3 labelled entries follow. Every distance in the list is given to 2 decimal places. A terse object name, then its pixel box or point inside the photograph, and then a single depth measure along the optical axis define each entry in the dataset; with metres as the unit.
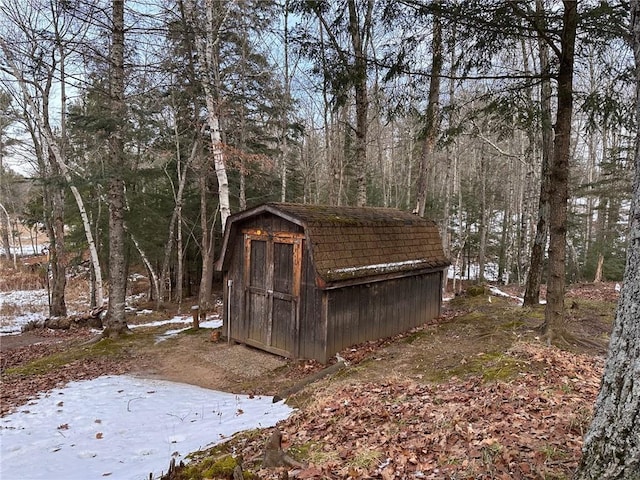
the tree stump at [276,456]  3.47
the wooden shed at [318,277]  7.88
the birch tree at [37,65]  11.34
